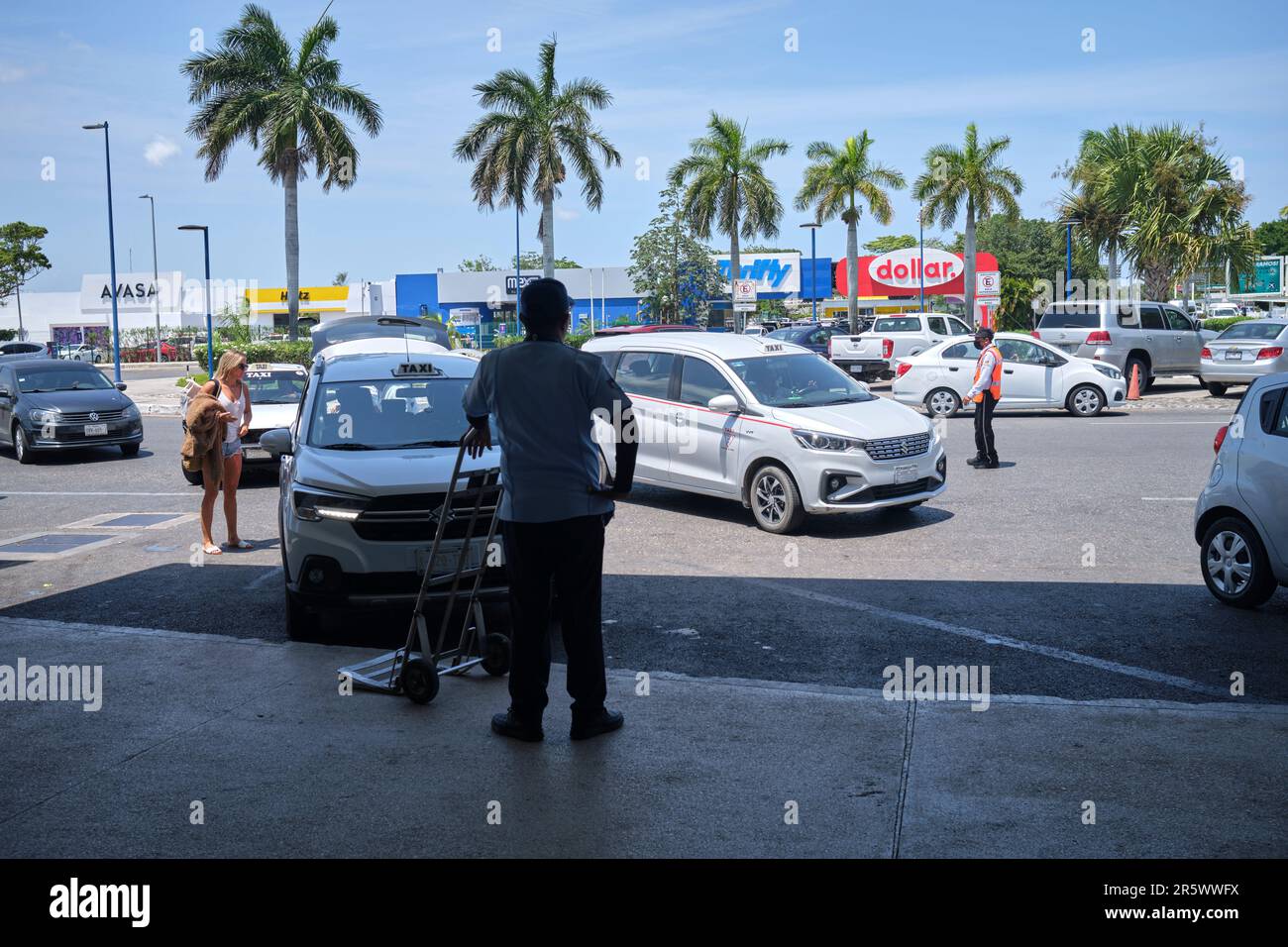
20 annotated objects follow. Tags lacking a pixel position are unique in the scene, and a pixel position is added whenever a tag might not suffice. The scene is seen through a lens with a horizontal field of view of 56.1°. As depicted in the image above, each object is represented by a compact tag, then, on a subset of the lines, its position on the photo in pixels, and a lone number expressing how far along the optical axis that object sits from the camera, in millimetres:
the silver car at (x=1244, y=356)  23234
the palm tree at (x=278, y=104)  39438
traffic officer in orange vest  14664
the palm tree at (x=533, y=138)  44875
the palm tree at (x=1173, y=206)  33844
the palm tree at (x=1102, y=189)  35750
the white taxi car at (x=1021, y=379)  21750
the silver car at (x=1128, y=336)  25969
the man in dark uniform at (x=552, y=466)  5105
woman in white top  10289
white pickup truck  32125
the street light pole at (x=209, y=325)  35344
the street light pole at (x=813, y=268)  63312
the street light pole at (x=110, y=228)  35938
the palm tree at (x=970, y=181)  48250
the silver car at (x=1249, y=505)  7598
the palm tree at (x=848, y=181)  51719
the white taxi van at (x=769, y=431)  11047
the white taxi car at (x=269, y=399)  14883
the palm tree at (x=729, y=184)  49719
